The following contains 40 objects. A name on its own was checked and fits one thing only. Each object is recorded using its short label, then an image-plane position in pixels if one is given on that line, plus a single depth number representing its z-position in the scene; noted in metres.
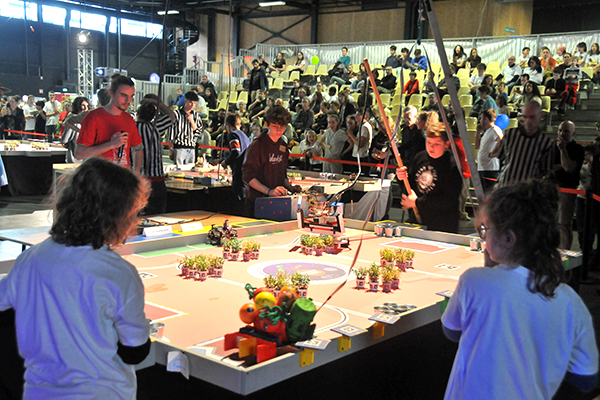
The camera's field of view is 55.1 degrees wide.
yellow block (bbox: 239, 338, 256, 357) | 1.78
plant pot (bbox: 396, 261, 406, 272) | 3.06
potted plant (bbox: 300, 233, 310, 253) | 3.40
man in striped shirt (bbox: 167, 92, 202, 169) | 7.14
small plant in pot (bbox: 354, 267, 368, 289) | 2.69
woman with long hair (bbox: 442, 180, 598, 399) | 1.55
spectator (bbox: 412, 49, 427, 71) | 12.08
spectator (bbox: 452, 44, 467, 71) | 13.34
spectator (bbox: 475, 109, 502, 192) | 7.46
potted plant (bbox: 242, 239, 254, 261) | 3.13
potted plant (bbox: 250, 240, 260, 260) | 3.16
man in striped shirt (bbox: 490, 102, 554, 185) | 4.99
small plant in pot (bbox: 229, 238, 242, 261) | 3.13
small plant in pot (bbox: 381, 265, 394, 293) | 2.64
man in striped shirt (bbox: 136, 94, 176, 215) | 4.79
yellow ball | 1.93
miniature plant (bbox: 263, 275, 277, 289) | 2.36
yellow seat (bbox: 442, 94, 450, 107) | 11.42
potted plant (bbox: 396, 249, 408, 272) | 3.05
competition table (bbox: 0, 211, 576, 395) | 1.78
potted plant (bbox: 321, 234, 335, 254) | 3.40
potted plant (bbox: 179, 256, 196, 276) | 2.73
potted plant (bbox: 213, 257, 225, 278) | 2.75
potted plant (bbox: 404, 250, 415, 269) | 3.06
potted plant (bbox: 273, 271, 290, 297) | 2.33
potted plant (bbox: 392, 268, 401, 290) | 2.69
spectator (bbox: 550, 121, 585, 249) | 5.79
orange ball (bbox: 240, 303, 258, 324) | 1.92
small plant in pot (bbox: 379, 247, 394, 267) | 3.01
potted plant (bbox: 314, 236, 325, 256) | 3.38
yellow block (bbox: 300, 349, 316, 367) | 1.81
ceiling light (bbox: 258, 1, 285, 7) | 18.29
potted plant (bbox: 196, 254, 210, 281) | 2.71
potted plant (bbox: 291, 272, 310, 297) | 2.42
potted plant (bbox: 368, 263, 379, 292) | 2.64
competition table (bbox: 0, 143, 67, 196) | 9.45
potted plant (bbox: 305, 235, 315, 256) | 3.38
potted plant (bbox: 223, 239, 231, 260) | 3.17
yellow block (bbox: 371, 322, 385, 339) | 2.09
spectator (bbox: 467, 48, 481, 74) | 13.23
